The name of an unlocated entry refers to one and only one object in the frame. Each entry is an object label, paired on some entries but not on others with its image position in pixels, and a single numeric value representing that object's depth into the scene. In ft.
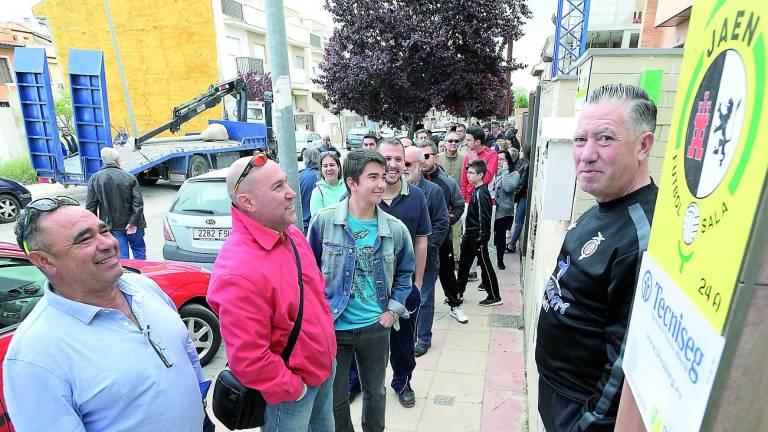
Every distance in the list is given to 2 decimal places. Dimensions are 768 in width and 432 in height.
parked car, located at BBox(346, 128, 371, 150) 77.46
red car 8.48
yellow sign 1.69
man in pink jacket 5.70
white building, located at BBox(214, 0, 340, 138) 89.76
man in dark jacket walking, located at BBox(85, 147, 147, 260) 17.57
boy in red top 18.80
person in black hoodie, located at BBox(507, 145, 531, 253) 20.29
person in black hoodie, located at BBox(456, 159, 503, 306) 15.55
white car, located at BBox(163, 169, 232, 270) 16.08
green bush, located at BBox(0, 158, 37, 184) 48.93
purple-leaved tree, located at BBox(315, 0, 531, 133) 36.52
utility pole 10.96
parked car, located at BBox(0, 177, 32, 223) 29.94
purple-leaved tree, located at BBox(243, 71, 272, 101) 92.47
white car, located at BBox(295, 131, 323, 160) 66.90
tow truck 33.81
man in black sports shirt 3.94
